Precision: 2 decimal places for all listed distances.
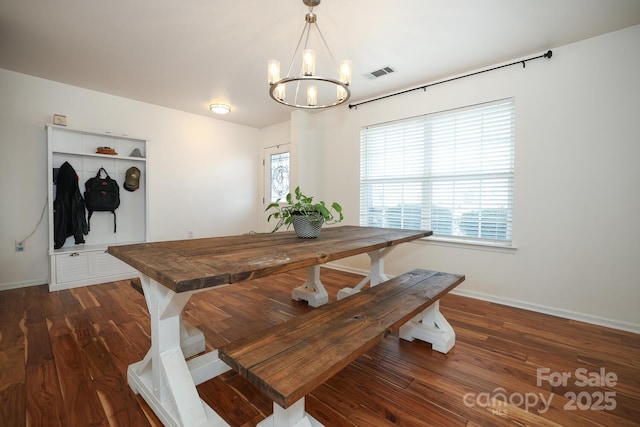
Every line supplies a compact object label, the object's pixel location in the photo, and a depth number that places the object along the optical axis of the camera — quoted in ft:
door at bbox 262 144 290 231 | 16.53
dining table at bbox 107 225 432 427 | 3.64
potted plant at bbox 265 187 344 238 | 6.42
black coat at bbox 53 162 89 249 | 10.75
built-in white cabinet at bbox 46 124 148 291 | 10.30
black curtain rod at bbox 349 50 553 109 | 8.45
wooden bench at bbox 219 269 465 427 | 2.98
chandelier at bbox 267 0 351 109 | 6.36
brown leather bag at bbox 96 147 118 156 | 11.70
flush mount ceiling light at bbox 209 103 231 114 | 13.23
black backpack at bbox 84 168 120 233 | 11.58
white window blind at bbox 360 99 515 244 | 9.42
